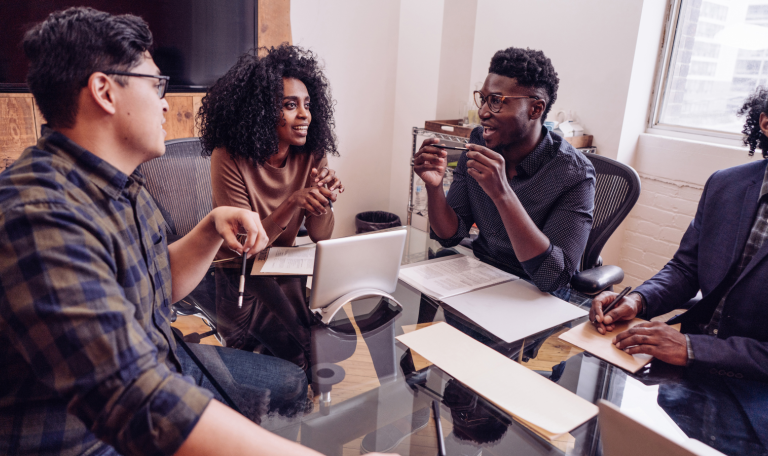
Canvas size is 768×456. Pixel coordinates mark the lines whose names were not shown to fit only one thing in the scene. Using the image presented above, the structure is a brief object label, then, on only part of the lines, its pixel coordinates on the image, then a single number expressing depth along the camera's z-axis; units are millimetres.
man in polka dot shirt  1385
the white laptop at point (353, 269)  1137
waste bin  3529
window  2467
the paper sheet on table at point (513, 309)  1121
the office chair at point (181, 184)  1827
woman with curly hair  1631
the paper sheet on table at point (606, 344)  1001
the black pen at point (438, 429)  782
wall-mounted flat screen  2133
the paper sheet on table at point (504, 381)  820
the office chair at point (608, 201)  1651
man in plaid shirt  567
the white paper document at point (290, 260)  1433
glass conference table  798
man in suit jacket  996
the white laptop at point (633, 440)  505
